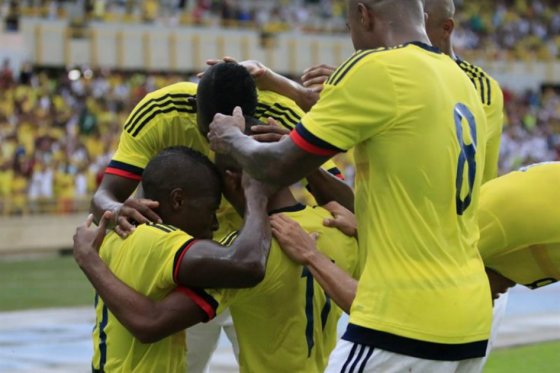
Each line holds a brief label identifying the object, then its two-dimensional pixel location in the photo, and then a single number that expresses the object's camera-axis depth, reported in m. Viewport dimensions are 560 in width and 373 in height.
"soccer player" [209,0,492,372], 7.63
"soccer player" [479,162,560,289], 9.15
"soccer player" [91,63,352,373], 10.66
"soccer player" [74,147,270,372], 8.33
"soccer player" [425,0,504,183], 10.87
